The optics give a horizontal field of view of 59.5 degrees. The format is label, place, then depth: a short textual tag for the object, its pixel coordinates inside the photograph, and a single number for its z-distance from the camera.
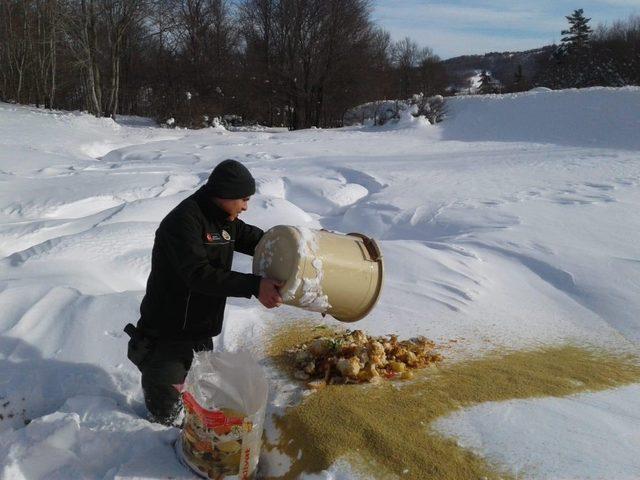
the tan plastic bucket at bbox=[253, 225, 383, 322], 2.33
